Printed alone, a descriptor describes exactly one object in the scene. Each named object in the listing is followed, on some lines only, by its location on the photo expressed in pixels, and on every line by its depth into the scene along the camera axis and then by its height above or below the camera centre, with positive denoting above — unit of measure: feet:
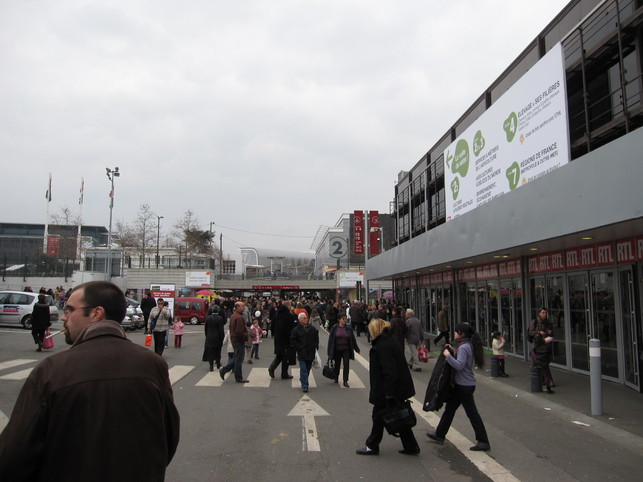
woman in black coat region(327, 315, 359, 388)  34.71 -3.60
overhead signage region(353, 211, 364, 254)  136.26 +17.20
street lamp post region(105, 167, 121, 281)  121.49 +28.79
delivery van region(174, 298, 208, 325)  107.04 -3.58
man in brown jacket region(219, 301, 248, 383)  35.60 -3.47
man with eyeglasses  6.37 -1.67
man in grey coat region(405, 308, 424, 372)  43.21 -3.74
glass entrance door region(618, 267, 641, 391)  33.06 -2.54
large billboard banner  46.39 +16.86
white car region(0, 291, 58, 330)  68.90 -1.90
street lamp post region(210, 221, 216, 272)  245.43 +28.75
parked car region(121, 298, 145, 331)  78.18 -4.12
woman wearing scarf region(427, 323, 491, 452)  20.16 -4.01
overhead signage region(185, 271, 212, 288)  174.40 +5.69
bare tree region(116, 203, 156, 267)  186.95 +21.65
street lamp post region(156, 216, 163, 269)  181.44 +23.39
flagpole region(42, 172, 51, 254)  215.10 +42.89
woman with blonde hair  19.08 -3.65
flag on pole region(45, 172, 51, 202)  220.02 +45.06
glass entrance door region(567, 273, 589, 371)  39.50 -1.89
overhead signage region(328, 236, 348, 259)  233.55 +25.99
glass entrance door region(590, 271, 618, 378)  36.09 -1.89
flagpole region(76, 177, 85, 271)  176.14 +20.70
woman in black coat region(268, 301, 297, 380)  37.86 -3.97
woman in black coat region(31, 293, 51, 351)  46.24 -2.54
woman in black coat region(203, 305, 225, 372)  39.27 -3.44
